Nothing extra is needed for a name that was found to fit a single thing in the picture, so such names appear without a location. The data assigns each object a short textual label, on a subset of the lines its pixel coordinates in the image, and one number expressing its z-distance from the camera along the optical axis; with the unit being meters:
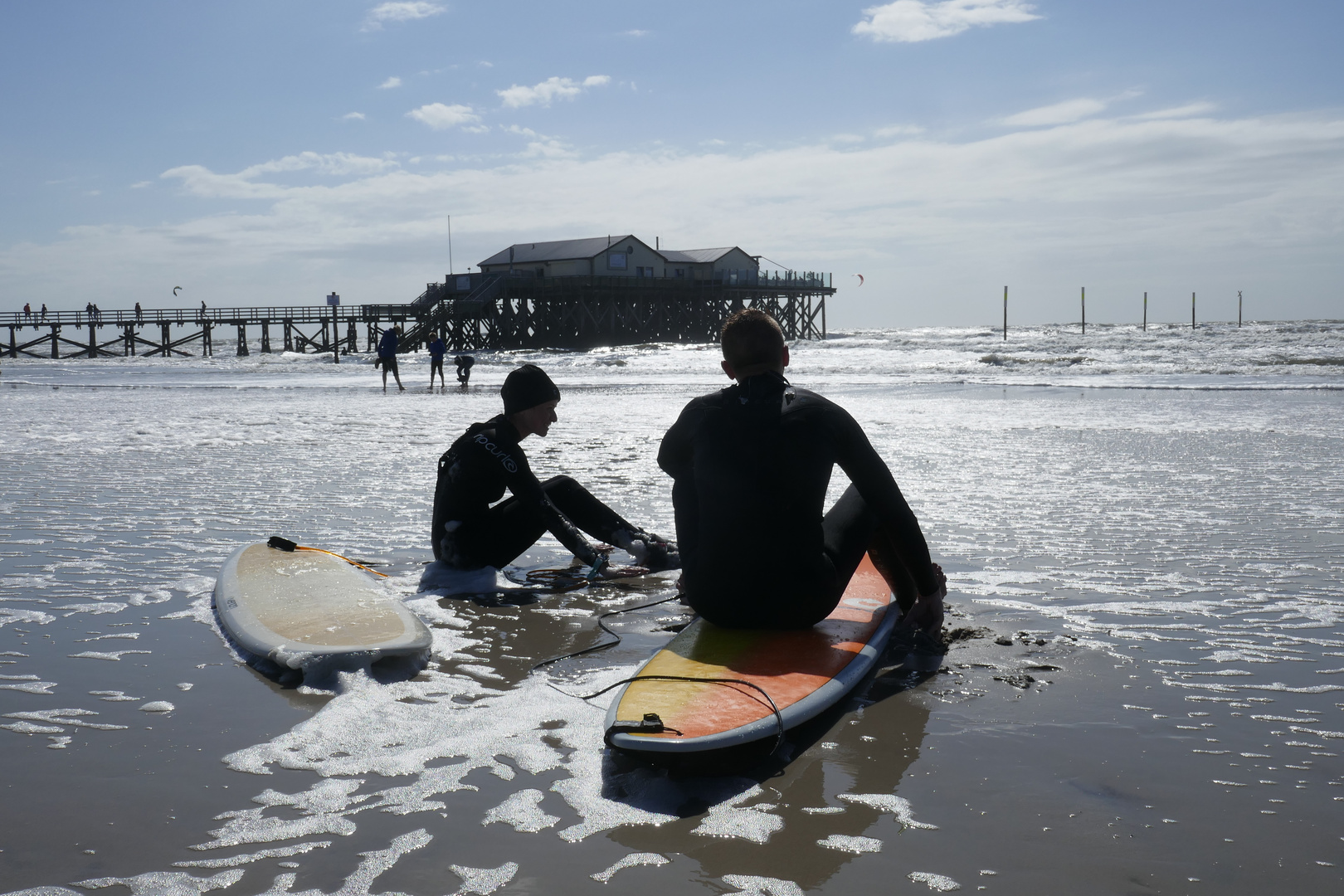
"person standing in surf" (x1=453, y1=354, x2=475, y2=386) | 22.48
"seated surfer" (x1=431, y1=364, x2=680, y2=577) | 4.82
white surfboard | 3.59
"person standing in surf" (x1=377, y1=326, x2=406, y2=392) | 22.28
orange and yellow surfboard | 2.69
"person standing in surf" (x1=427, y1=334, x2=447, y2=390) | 23.88
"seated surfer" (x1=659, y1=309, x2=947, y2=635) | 3.25
